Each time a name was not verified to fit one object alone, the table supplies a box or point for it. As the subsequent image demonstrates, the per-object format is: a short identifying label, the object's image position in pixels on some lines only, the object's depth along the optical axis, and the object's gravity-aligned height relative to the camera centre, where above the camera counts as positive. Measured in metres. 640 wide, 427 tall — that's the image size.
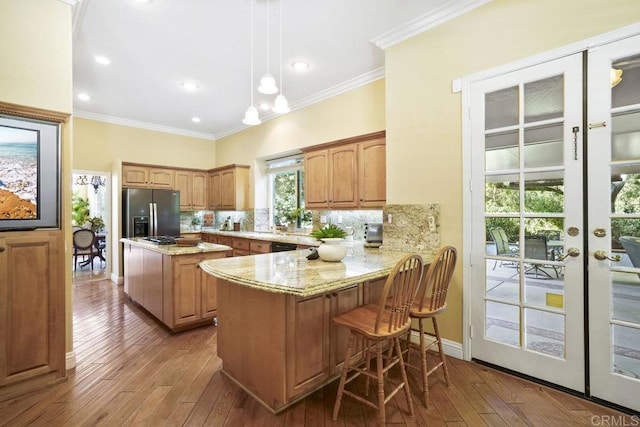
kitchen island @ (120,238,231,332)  3.19 -0.81
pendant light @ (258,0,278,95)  2.37 +1.03
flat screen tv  2.11 +0.30
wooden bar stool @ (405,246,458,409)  2.02 -0.63
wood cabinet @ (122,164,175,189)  5.56 +0.73
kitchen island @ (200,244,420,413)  1.80 -0.73
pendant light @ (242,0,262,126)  2.74 +0.90
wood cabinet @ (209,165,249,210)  5.92 +0.53
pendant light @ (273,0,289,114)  2.50 +0.92
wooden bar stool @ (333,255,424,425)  1.72 -0.69
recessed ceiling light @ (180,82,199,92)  4.18 +1.84
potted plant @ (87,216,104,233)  7.27 -0.23
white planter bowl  2.29 -0.29
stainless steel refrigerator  5.32 +0.03
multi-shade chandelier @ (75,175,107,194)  8.02 +0.89
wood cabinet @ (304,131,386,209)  3.64 +0.53
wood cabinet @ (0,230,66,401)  2.09 -0.72
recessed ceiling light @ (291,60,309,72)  3.59 +1.83
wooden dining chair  6.30 -0.59
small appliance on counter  3.59 -0.26
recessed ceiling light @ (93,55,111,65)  3.45 +1.82
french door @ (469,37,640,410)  1.95 -0.07
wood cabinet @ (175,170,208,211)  6.33 +0.54
